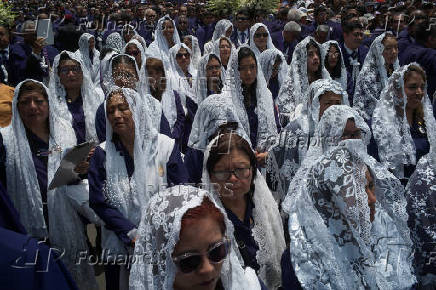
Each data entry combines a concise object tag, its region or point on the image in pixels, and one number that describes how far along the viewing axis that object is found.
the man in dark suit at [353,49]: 5.80
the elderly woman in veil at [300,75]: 4.80
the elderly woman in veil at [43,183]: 2.96
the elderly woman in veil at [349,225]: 1.79
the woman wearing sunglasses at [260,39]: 6.46
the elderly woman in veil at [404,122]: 3.50
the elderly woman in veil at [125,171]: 2.63
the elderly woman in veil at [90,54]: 6.31
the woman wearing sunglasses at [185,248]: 1.60
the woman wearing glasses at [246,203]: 2.28
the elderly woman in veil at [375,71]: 4.91
